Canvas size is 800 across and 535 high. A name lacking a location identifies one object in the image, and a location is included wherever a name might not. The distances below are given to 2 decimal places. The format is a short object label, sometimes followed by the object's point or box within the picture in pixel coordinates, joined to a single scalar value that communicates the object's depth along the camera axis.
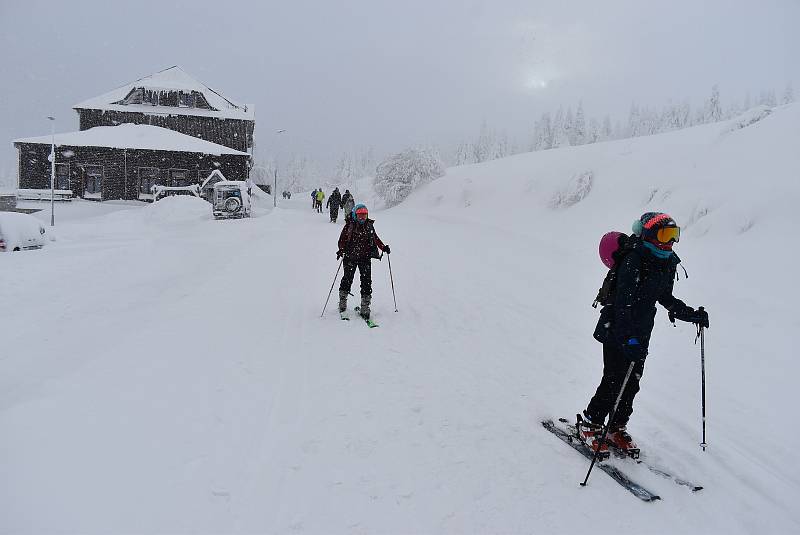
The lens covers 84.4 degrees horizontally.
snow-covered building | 31.58
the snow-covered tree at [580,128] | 73.78
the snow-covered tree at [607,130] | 99.09
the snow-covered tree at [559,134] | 78.31
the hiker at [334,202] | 24.97
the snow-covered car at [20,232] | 13.62
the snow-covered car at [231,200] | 23.92
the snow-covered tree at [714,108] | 73.06
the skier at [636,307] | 3.60
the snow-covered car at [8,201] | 27.11
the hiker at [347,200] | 19.50
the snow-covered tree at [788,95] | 78.25
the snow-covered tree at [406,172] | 40.50
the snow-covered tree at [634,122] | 96.25
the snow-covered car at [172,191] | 29.57
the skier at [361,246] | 7.52
